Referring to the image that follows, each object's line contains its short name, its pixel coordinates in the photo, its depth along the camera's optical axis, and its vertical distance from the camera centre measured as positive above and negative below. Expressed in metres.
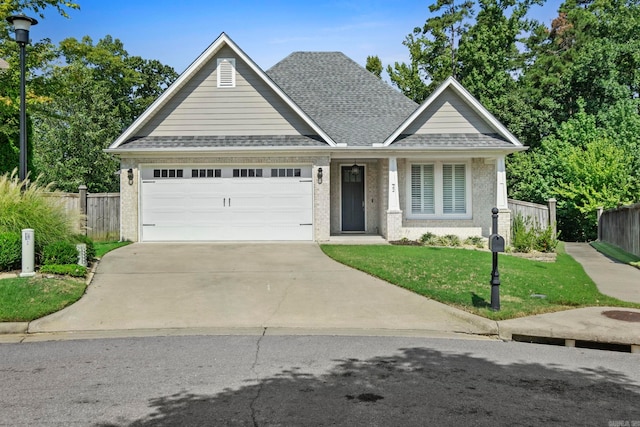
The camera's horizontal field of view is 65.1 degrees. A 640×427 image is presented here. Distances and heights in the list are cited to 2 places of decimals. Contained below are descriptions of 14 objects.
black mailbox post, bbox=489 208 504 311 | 8.23 -0.80
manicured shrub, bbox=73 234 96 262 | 11.73 -0.48
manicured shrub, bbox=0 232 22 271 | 9.95 -0.55
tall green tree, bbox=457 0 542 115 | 31.45 +10.56
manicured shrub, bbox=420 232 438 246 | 16.97 -0.67
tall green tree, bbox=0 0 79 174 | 16.06 +4.97
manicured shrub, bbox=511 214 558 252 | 15.86 -0.71
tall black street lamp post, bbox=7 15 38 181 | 10.77 +3.52
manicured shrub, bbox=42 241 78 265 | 10.35 -0.65
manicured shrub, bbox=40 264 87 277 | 9.97 -0.95
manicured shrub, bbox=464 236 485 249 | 17.16 -0.75
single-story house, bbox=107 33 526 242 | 16.70 +2.12
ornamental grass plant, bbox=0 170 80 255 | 10.52 +0.18
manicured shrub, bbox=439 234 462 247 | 16.91 -0.73
